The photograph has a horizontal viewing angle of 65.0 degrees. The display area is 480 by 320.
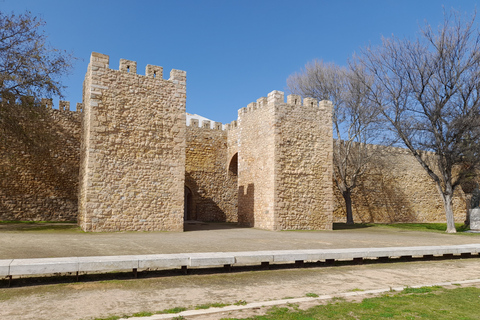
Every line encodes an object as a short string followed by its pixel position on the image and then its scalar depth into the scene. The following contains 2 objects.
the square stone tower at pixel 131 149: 11.93
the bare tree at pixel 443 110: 16.22
